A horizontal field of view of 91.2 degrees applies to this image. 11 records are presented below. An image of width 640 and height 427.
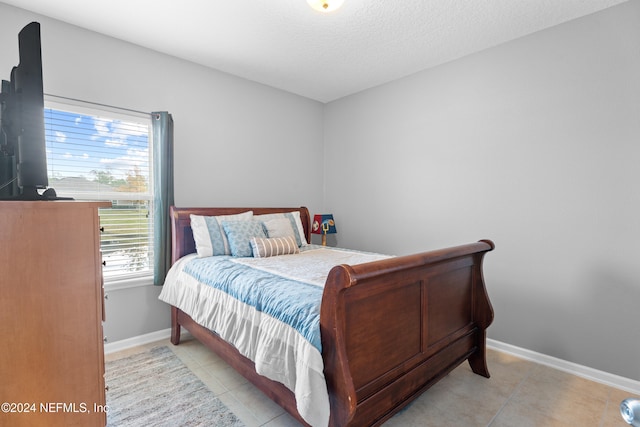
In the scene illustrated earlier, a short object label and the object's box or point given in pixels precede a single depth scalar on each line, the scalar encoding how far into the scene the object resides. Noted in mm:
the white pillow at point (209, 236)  2818
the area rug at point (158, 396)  1858
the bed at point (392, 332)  1351
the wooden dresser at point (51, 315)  995
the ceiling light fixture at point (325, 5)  2009
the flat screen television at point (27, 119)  1299
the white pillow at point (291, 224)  3248
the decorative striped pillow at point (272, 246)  2867
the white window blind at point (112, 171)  2521
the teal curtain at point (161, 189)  2891
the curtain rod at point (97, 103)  2464
